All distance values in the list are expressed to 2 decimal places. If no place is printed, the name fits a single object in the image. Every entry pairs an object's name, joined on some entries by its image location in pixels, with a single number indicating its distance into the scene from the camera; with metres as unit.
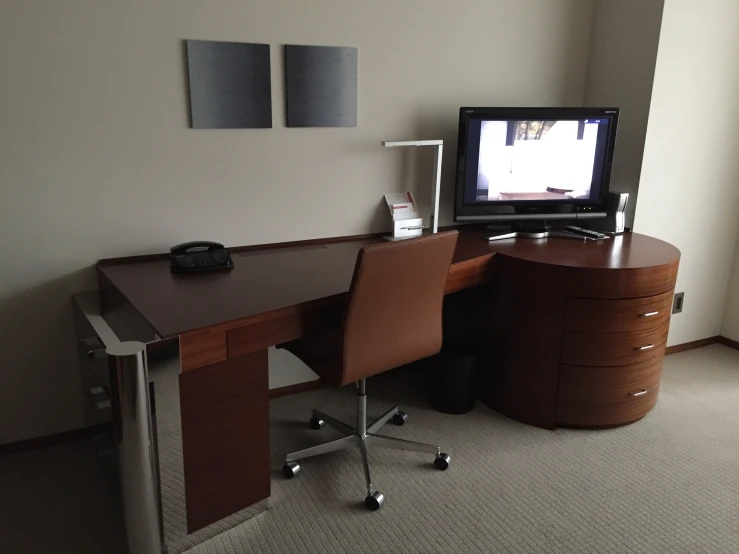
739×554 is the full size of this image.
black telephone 2.20
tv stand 2.85
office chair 1.84
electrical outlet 3.31
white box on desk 2.73
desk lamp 2.57
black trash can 2.66
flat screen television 2.75
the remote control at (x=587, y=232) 2.84
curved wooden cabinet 2.42
